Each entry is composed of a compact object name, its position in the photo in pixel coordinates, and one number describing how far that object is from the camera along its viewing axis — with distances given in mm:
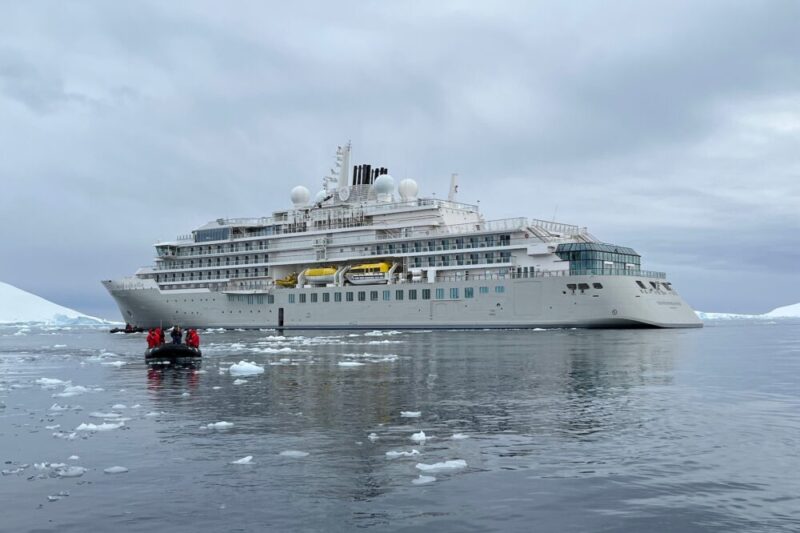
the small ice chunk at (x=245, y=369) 28938
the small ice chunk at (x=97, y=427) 16391
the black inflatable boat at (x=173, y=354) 35219
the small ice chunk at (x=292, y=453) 13391
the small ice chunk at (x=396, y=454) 13203
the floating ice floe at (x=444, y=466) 12188
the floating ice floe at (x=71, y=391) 22795
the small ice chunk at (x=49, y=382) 25833
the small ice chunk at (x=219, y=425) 16500
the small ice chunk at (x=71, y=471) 12305
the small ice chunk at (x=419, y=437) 14569
